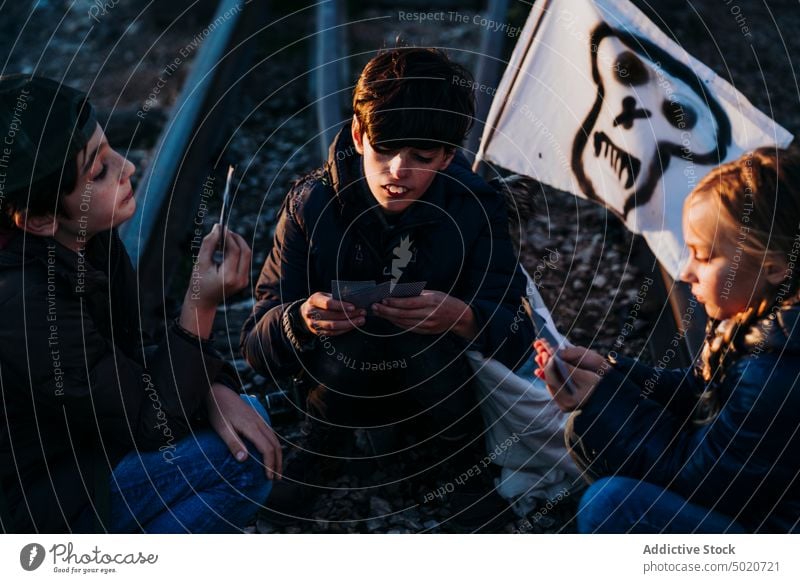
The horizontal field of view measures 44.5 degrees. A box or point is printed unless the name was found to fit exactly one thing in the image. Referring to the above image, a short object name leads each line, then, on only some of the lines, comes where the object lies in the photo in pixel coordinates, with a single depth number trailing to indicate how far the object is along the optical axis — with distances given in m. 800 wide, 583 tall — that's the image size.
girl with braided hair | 2.32
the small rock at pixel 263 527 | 2.96
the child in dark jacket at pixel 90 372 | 2.31
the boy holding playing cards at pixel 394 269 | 2.63
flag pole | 3.24
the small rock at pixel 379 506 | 3.00
